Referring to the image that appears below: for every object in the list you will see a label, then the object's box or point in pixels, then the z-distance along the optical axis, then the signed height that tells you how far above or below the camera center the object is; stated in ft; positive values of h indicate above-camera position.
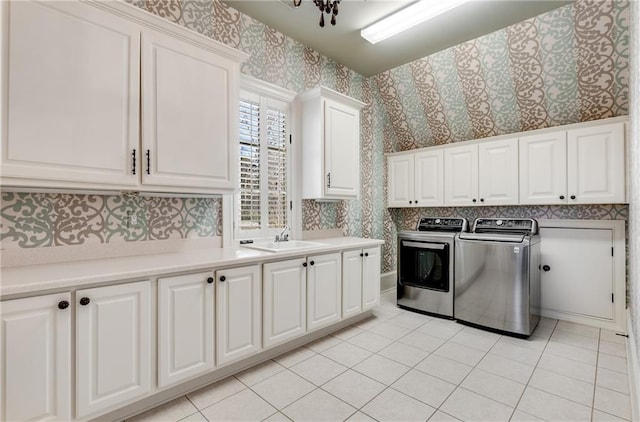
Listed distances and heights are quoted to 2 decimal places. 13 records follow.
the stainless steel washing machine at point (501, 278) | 9.57 -2.19
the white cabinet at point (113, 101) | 5.11 +2.18
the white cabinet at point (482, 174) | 11.48 +1.52
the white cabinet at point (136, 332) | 4.65 -2.33
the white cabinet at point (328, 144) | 10.54 +2.43
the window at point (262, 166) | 9.71 +1.52
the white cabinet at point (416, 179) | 13.37 +1.49
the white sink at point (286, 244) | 9.72 -1.06
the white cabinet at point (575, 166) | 9.57 +1.55
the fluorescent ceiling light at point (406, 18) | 8.47 +5.78
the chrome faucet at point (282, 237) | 10.25 -0.84
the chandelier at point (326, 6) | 6.64 +4.51
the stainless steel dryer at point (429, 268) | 11.28 -2.15
